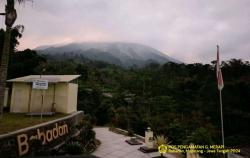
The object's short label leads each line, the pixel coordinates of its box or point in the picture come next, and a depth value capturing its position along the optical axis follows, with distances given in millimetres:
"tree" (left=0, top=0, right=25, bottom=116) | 11750
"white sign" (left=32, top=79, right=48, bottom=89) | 13758
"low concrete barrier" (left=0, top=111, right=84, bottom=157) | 8312
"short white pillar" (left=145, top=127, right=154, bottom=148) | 13305
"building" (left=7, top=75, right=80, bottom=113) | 18125
